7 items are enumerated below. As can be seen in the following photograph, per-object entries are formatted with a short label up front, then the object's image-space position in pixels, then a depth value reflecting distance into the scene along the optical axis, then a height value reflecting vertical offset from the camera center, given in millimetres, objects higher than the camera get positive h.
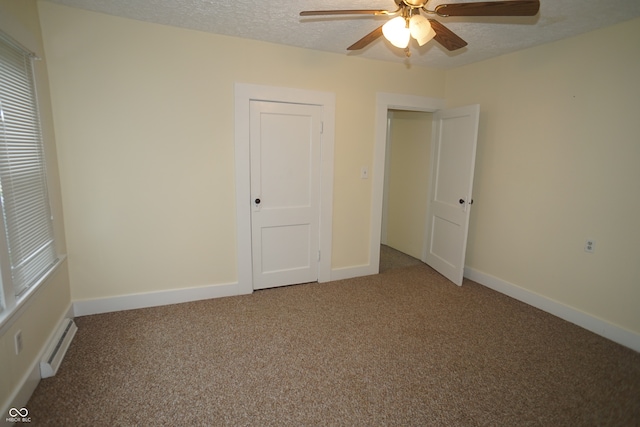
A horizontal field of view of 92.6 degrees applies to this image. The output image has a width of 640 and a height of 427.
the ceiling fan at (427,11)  1523 +806
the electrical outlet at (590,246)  2594 -637
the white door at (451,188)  3324 -243
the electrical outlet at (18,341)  1721 -1033
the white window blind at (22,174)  1762 -100
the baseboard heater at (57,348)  1950 -1306
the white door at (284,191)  3075 -290
